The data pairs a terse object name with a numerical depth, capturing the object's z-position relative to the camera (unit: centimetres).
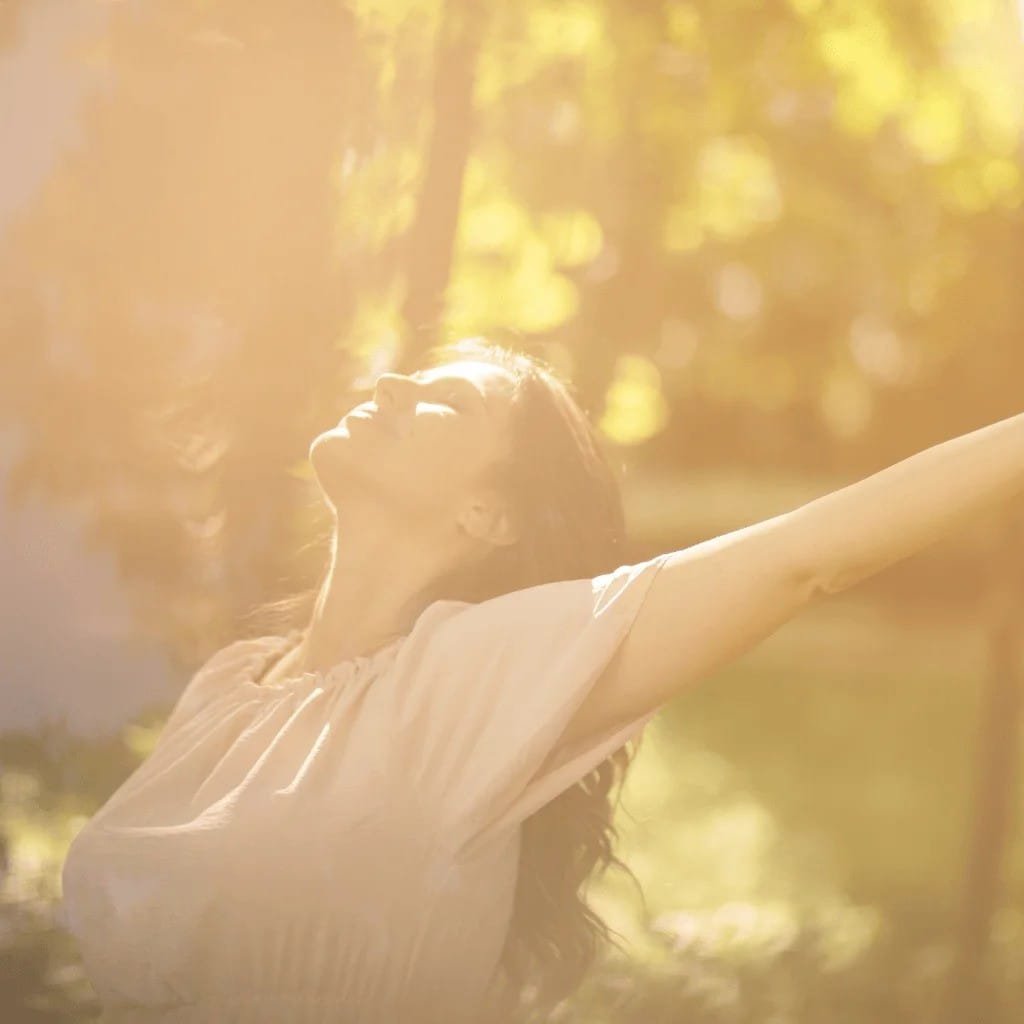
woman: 280
